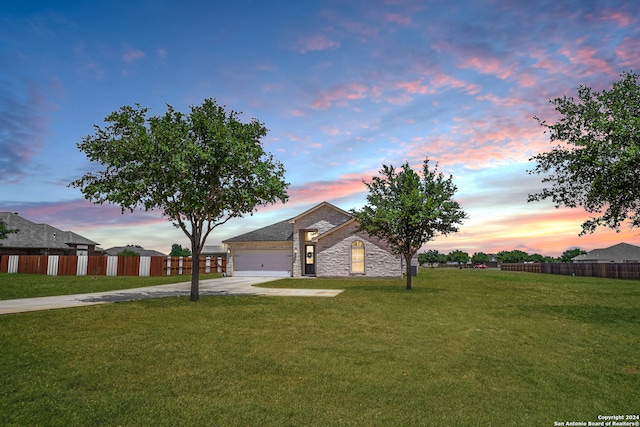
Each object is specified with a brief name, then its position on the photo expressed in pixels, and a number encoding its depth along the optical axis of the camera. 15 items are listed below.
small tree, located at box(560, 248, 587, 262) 127.30
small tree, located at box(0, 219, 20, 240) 41.53
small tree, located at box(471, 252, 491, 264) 139.21
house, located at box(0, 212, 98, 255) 47.06
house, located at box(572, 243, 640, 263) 71.47
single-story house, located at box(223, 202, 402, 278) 32.38
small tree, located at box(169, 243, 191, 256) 123.72
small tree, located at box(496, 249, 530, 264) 143.50
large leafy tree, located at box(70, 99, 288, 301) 15.83
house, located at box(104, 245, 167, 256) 94.62
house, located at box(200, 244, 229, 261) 76.62
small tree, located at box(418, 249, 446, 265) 134.76
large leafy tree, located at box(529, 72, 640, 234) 13.55
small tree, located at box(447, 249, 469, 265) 139.06
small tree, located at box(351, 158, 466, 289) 22.86
